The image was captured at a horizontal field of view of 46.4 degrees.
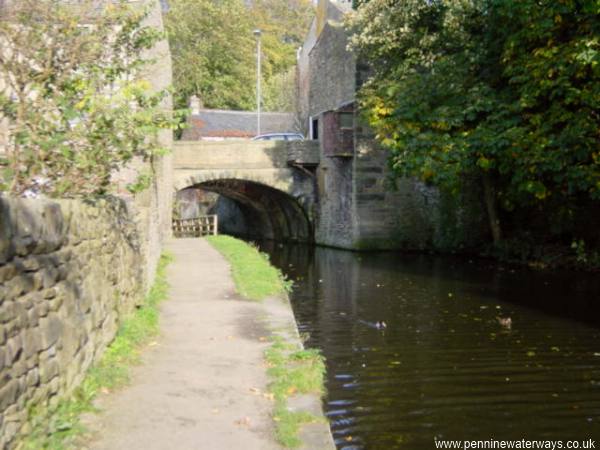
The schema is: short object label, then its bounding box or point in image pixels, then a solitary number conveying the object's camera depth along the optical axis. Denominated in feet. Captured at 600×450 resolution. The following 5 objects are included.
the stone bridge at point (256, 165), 81.35
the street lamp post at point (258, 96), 121.19
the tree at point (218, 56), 134.62
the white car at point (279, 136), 102.68
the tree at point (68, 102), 22.41
